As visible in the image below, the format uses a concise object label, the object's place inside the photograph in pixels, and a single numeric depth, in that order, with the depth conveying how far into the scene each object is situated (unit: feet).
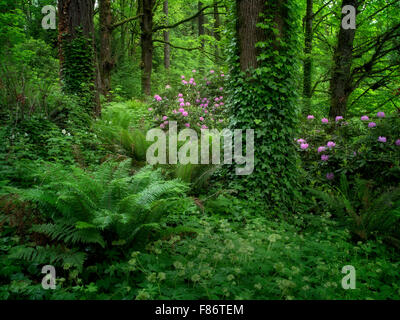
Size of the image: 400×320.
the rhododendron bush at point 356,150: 13.57
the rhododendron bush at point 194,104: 21.79
